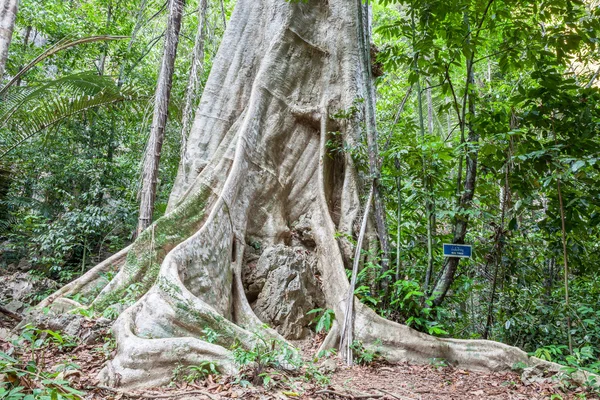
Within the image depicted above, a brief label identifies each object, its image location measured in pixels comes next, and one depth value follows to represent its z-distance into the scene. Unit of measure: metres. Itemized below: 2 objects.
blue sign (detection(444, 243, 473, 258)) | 3.99
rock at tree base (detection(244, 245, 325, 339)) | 4.32
